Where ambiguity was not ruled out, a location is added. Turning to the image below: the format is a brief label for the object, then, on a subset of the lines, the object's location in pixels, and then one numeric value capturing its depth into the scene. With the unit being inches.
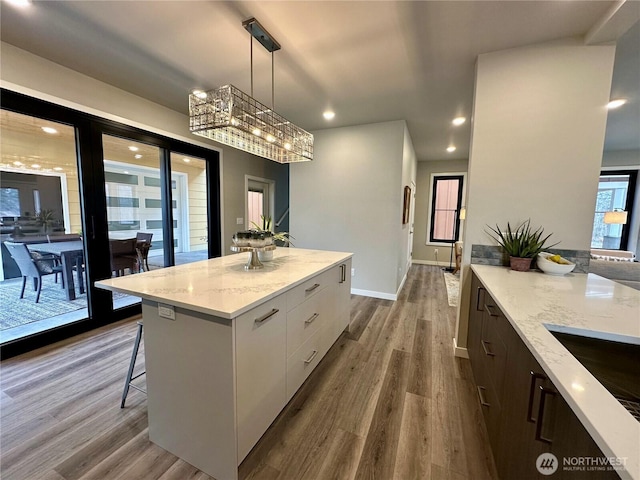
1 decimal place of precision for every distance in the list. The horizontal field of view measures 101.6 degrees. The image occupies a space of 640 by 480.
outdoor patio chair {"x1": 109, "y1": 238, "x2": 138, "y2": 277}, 120.1
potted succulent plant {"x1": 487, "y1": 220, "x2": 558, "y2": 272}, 81.4
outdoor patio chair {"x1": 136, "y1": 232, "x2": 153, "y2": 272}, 131.6
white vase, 88.0
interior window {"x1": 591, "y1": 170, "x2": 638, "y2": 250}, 198.7
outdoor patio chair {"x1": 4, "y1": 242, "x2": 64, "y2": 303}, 98.0
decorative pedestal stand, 77.0
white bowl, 74.5
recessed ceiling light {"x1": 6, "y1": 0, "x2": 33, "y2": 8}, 67.2
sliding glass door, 92.7
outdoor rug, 97.6
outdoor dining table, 103.1
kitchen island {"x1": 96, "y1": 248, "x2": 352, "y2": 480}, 47.5
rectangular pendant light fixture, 69.7
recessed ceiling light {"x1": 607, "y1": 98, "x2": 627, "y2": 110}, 116.5
